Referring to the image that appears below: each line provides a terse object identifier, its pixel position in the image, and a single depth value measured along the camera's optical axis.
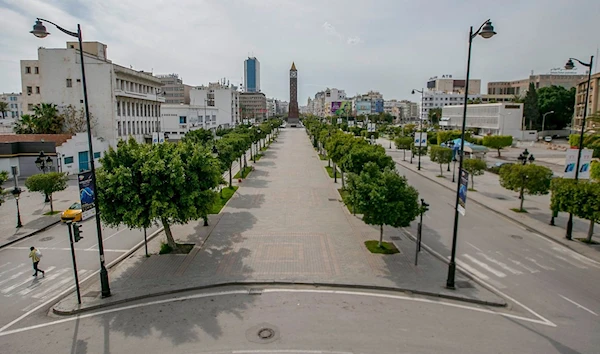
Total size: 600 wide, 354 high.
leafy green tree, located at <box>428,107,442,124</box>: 141.12
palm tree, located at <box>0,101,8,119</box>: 88.93
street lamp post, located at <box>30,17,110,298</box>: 12.56
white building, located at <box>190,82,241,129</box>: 115.30
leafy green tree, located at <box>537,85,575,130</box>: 94.94
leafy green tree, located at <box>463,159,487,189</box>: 33.09
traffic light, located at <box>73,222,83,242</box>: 13.87
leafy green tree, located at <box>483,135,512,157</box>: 60.17
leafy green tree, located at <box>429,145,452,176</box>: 41.44
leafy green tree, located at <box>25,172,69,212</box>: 25.23
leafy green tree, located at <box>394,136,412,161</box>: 57.53
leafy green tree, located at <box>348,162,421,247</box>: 17.41
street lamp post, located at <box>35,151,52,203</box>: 27.53
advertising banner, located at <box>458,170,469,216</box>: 14.93
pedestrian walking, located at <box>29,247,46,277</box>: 16.33
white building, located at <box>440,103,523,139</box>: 83.88
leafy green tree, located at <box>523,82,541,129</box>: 93.94
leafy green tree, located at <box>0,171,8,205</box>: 21.28
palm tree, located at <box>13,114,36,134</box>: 46.58
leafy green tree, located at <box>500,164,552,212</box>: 25.28
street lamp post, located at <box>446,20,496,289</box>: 13.62
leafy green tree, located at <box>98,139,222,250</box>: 16.19
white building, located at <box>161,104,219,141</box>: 77.15
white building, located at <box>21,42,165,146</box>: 49.06
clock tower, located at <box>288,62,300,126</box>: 178.88
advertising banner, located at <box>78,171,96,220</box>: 13.77
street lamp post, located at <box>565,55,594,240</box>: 19.19
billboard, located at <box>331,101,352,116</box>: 195.50
